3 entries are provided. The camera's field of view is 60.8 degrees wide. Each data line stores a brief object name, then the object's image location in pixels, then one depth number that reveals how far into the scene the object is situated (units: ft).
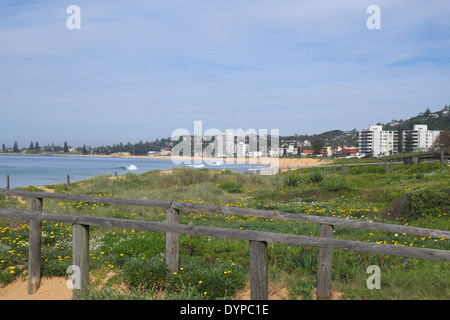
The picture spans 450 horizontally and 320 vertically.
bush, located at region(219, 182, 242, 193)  71.00
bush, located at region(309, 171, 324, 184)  76.48
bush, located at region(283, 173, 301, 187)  76.41
